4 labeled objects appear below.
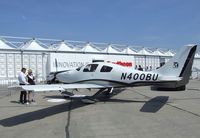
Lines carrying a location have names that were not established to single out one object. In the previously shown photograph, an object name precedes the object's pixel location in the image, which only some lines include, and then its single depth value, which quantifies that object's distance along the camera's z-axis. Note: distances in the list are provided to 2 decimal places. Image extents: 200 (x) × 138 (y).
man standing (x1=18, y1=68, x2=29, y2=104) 8.03
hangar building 17.09
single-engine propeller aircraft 6.85
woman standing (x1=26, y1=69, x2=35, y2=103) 8.83
